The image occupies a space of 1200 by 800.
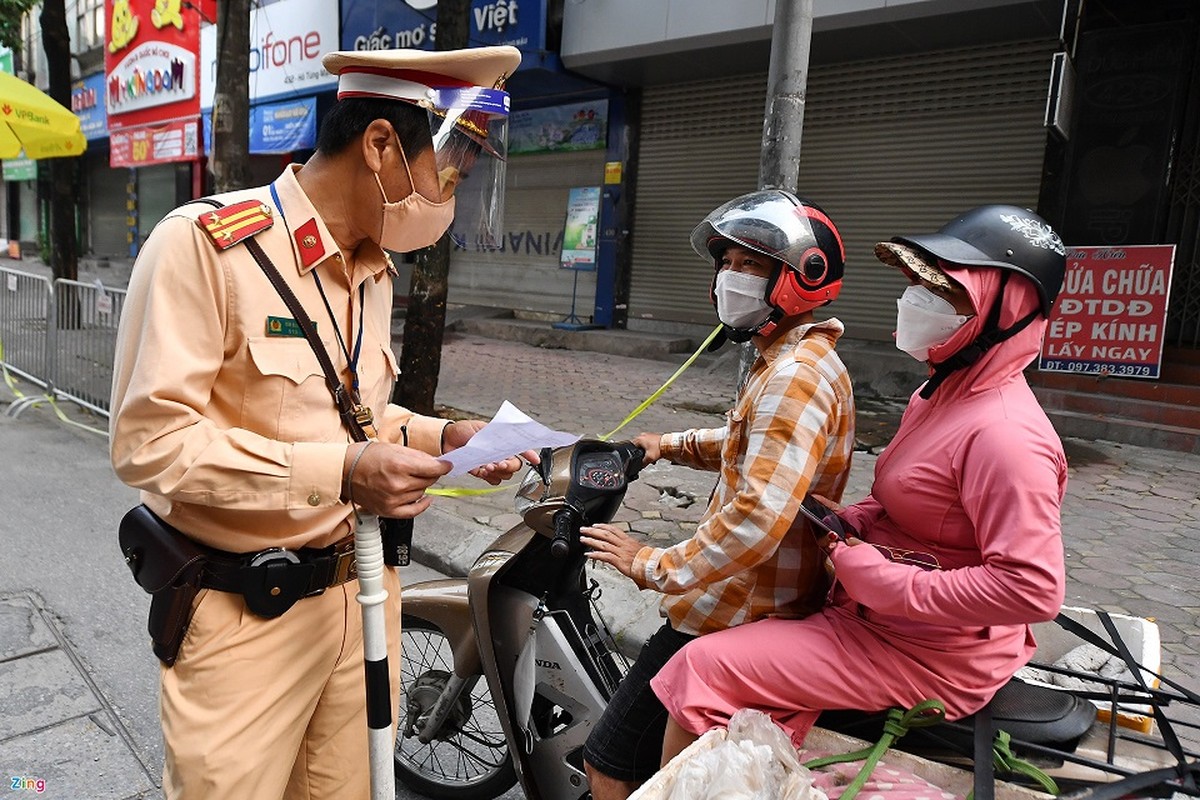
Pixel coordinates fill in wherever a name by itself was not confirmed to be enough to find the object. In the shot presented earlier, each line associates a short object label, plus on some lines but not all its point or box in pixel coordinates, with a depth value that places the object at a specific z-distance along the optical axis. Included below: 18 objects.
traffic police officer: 1.42
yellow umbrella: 8.44
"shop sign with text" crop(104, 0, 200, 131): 11.52
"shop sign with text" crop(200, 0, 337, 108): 14.04
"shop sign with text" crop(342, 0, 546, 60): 11.49
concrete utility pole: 3.69
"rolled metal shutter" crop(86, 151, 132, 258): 24.16
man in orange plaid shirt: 1.71
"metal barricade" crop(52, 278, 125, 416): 7.70
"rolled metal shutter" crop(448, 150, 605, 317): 13.24
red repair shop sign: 7.34
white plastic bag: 1.36
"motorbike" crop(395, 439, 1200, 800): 1.54
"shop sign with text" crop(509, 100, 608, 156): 12.74
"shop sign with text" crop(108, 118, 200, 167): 15.55
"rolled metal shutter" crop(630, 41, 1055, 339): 9.03
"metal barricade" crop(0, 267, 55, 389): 8.36
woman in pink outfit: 1.52
